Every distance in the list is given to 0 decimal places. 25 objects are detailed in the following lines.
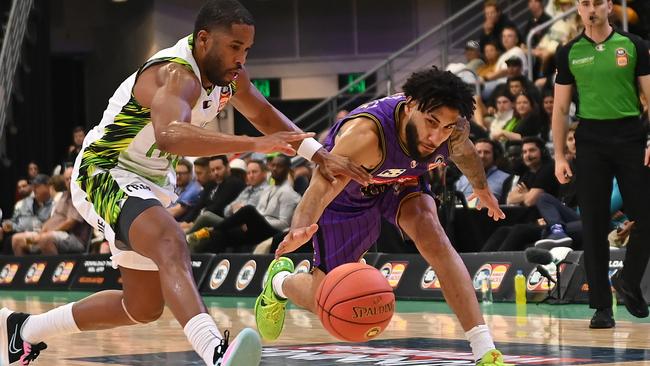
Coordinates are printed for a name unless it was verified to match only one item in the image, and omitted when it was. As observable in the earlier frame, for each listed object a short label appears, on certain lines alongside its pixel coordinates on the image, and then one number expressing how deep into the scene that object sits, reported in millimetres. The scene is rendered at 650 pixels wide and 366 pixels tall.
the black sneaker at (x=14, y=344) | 6379
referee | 8555
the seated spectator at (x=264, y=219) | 14266
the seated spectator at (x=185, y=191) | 15734
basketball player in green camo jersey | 5059
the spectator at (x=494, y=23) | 17594
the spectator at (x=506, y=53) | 16625
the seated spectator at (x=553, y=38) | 16531
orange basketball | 5727
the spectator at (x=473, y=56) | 18094
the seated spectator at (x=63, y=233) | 17172
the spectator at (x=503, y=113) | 14805
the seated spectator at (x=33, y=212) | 18547
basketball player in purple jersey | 5887
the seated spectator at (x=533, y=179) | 12289
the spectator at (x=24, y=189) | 19928
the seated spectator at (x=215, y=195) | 14766
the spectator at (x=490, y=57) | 17391
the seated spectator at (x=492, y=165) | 12789
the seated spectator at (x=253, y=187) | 15039
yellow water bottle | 11148
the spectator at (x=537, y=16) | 17281
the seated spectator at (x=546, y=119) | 14234
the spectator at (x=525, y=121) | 14203
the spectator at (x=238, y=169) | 16234
